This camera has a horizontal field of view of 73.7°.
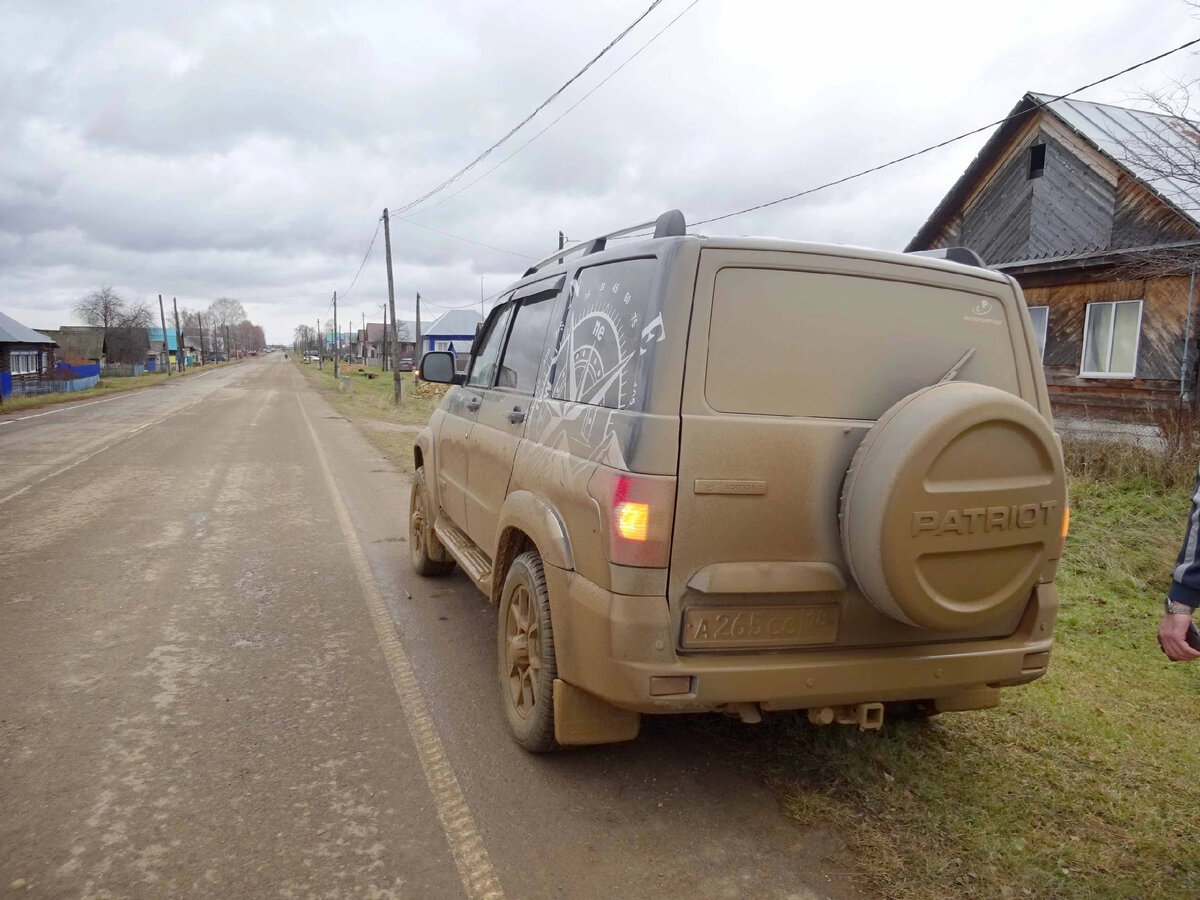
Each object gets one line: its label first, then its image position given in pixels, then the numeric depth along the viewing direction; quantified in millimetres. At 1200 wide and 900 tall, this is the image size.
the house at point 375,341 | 93812
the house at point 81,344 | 67125
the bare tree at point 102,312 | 78250
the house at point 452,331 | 59081
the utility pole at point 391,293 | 30141
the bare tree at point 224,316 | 165250
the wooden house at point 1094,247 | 12211
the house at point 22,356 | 34609
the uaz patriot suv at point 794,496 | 2582
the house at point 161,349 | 96888
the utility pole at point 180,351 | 86431
